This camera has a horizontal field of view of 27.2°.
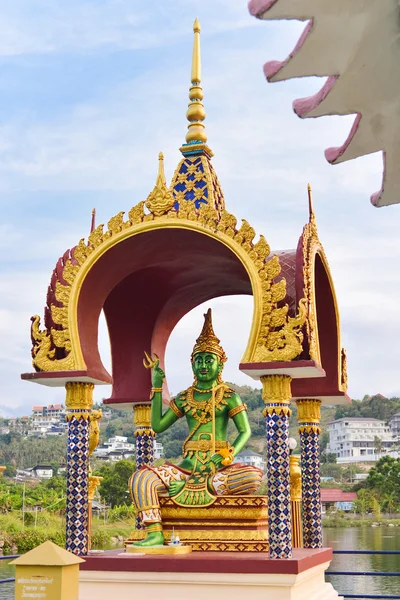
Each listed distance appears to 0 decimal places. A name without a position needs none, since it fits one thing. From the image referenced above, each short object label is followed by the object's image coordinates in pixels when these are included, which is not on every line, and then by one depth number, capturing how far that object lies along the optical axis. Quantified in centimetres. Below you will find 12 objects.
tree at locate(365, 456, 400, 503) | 4738
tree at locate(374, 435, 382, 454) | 9309
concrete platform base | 723
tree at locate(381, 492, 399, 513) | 4903
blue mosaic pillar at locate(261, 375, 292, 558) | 744
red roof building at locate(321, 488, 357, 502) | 5267
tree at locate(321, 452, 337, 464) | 8481
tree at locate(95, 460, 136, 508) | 3956
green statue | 828
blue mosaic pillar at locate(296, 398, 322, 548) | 949
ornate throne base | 802
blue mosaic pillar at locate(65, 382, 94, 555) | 808
